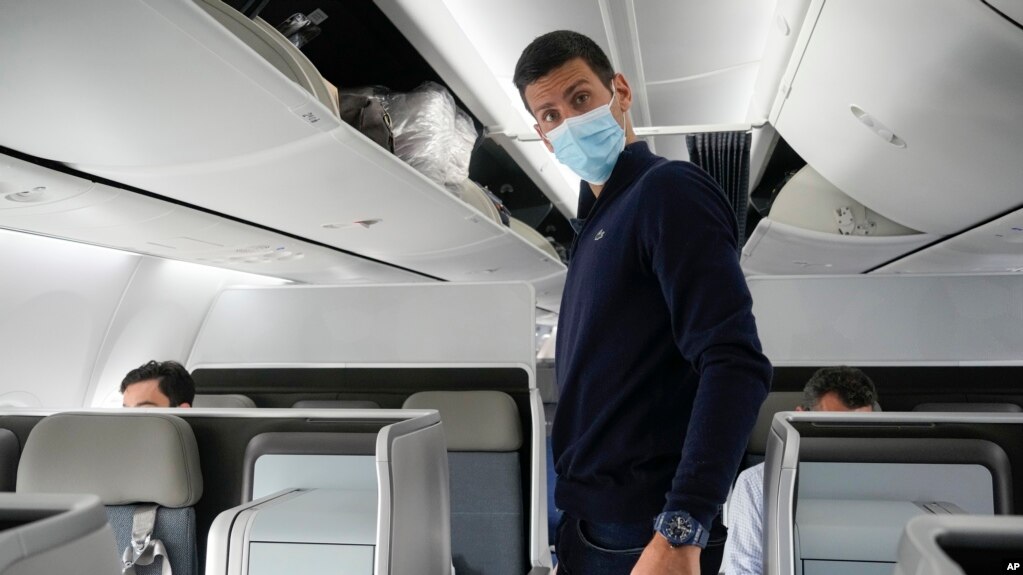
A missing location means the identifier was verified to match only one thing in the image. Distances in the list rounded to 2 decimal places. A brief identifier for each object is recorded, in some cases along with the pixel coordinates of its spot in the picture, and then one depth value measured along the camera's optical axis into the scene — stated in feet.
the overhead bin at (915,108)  7.13
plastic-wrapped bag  11.91
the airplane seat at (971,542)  1.92
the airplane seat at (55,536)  1.87
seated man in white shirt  8.68
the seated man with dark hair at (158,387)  11.78
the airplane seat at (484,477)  11.85
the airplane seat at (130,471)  6.73
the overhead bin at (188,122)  5.25
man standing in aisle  4.00
